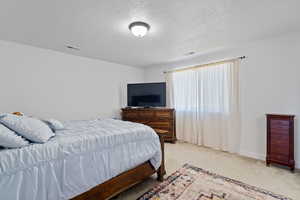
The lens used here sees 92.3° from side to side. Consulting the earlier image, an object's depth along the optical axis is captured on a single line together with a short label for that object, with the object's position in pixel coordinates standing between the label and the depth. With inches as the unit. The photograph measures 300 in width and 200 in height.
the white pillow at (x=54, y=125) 75.3
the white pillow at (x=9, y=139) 45.9
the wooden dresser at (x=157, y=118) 154.7
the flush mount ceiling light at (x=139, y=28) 81.0
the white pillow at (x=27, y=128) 53.0
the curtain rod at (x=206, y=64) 120.6
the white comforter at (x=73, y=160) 43.5
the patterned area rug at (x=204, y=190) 69.0
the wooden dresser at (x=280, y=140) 93.0
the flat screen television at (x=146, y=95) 161.0
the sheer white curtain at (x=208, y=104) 126.0
